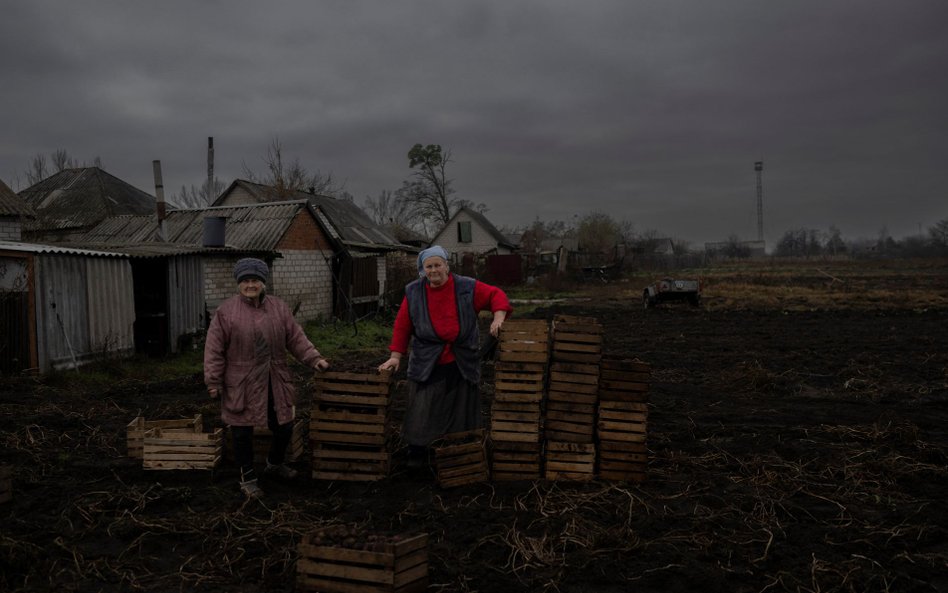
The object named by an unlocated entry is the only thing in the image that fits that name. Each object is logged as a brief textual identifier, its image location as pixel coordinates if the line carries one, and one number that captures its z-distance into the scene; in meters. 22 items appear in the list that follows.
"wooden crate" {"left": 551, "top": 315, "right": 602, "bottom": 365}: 5.21
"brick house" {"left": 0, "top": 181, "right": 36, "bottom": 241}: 18.97
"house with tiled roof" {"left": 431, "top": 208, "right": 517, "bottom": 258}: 50.72
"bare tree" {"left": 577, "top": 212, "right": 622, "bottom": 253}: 67.56
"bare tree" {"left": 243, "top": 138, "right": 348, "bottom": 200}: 32.62
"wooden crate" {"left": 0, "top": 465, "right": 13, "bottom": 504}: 4.66
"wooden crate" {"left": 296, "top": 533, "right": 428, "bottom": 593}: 3.35
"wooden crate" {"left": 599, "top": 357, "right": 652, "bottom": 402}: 5.20
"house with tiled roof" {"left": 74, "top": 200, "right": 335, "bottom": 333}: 12.87
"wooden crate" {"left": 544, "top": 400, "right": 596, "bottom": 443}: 5.15
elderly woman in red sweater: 5.17
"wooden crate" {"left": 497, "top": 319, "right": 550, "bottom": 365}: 5.26
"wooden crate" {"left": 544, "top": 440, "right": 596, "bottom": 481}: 5.07
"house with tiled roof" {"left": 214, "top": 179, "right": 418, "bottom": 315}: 19.33
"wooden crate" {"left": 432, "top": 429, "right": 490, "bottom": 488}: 5.01
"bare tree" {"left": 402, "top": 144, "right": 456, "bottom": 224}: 57.09
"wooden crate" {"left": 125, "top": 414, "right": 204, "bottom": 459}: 5.79
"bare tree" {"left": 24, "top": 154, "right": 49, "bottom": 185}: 44.65
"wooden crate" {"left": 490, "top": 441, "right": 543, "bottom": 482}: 5.13
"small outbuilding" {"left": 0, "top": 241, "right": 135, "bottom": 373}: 9.41
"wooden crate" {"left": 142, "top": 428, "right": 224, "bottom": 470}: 5.34
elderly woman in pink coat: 4.67
